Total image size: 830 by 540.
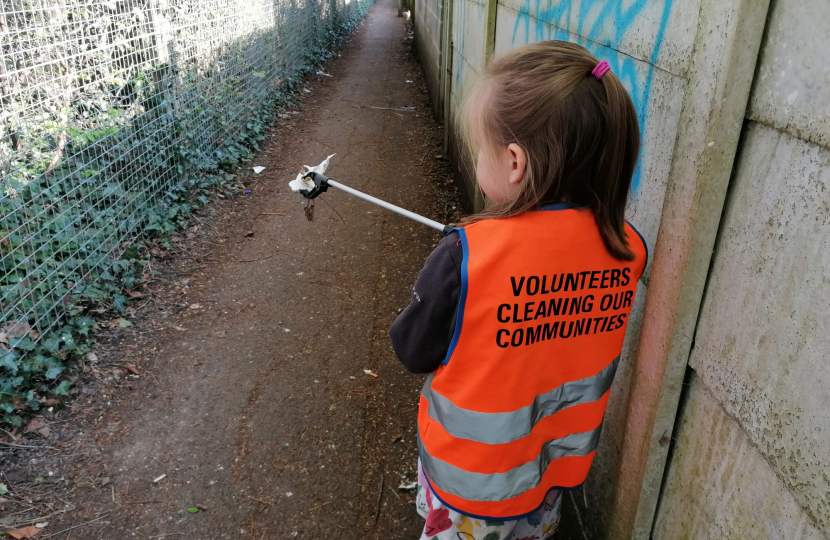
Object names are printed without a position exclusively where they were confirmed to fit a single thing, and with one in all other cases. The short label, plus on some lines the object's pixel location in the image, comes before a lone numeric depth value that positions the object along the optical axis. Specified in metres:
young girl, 1.32
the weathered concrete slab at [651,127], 1.58
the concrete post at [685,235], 1.23
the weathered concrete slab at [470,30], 4.93
